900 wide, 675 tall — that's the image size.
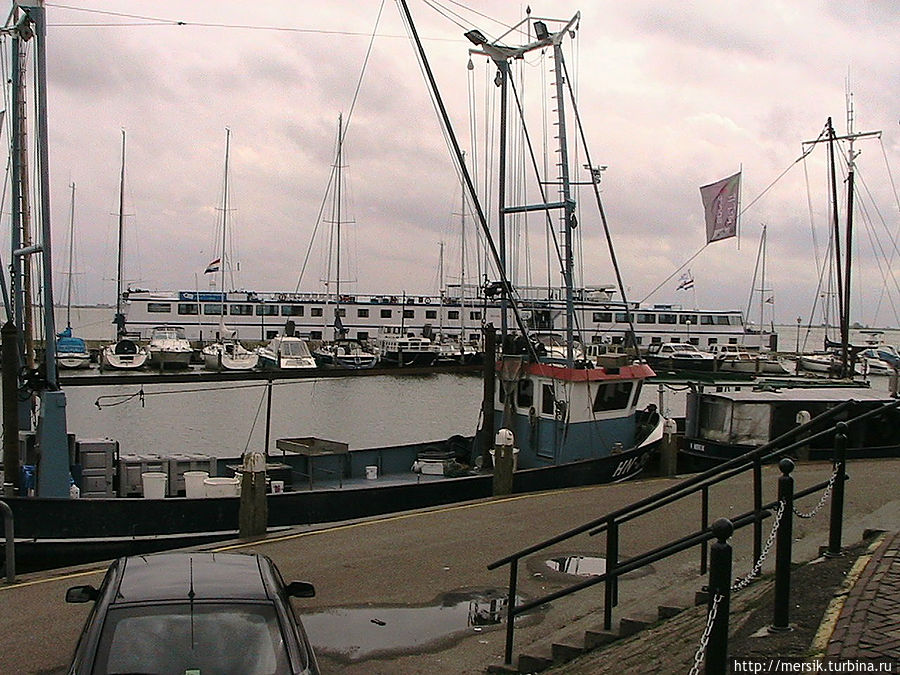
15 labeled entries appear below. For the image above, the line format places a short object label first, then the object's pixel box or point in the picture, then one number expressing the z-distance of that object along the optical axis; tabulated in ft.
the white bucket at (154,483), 52.95
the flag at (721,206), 77.30
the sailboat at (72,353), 231.71
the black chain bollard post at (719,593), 16.08
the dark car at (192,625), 18.02
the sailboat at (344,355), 249.14
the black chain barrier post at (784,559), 20.62
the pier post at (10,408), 45.57
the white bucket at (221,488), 51.96
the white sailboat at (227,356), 234.38
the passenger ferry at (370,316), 303.07
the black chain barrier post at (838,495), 26.14
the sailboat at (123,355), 231.91
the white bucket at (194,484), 52.24
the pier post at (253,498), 45.91
